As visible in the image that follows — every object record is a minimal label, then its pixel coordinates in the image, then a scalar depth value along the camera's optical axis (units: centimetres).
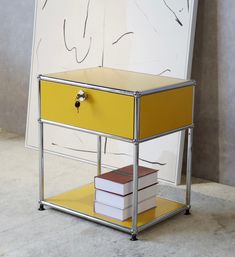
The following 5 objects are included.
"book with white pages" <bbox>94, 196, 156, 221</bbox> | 343
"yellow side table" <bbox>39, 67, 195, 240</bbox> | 318
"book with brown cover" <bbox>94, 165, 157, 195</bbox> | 340
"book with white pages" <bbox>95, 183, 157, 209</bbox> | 341
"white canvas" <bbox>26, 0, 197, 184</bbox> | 409
